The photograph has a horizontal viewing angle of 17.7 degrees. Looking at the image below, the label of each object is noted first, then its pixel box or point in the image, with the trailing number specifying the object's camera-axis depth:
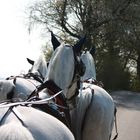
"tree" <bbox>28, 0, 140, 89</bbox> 29.33
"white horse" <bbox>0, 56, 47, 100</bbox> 6.45
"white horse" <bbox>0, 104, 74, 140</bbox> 2.71
